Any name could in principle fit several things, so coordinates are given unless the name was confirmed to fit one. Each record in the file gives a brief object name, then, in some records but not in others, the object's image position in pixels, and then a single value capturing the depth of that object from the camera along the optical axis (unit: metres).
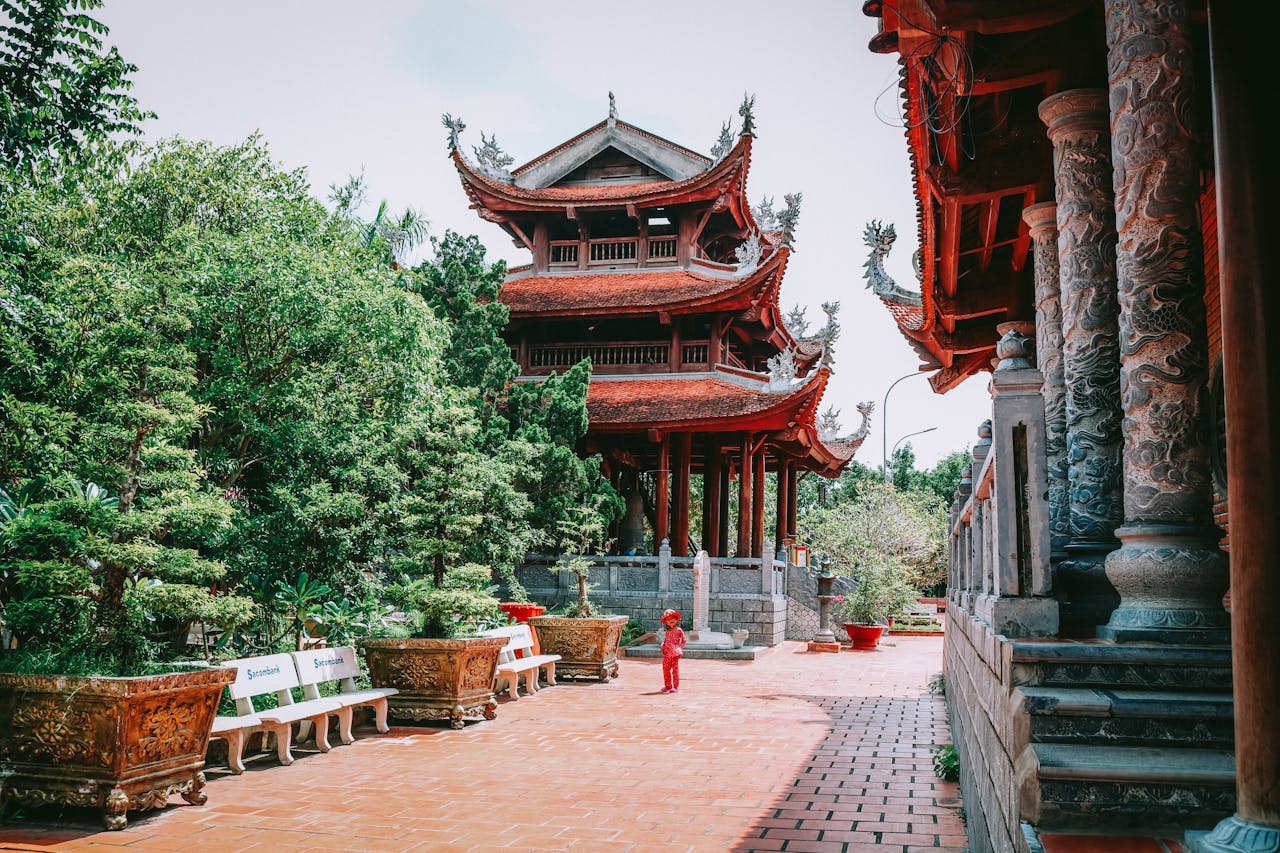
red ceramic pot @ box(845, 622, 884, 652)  19.39
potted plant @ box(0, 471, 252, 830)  5.22
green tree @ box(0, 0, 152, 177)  6.46
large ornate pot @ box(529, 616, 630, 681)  12.93
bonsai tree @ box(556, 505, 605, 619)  13.59
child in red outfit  11.72
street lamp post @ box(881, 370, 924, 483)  36.94
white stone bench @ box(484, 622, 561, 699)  10.80
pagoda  20.55
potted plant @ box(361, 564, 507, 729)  8.84
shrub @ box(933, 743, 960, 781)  6.66
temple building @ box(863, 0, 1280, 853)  2.13
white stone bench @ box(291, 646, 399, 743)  7.48
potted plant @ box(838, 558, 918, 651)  19.48
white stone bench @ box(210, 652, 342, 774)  6.52
